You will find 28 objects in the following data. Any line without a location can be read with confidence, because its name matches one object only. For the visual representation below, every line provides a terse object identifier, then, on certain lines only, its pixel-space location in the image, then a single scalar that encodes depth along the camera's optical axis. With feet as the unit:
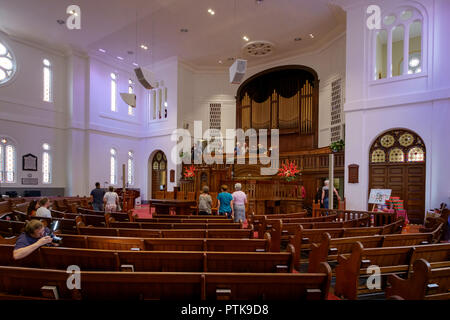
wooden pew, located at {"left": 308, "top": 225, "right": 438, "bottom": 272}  10.11
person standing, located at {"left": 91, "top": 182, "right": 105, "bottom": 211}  27.50
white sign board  27.12
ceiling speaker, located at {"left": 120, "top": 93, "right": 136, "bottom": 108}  38.36
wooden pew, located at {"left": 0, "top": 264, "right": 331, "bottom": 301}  5.78
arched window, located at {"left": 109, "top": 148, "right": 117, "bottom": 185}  52.75
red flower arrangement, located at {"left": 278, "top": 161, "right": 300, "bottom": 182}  39.40
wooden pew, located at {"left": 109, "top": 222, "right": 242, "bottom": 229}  14.55
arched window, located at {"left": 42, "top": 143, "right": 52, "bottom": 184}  45.52
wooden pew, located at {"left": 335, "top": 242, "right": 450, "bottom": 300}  8.52
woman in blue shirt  21.86
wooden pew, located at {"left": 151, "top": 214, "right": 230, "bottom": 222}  19.39
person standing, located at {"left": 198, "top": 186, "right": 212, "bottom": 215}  22.41
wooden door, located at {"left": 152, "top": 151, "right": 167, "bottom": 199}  55.83
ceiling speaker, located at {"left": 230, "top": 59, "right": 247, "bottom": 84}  32.32
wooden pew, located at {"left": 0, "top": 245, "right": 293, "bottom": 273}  7.71
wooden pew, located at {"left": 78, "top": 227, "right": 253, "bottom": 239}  12.40
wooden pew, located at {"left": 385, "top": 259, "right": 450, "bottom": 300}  6.31
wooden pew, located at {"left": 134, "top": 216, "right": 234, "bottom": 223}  17.10
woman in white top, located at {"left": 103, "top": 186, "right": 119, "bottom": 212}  24.54
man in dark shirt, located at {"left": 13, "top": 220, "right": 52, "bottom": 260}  8.08
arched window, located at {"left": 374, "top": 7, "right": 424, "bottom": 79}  31.28
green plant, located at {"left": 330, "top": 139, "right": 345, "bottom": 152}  35.88
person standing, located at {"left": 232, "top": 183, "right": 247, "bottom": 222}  22.18
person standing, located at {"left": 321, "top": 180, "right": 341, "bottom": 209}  29.37
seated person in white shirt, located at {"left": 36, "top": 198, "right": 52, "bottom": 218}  16.01
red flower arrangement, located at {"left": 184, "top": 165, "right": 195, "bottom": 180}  46.09
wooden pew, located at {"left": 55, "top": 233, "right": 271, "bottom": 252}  9.93
